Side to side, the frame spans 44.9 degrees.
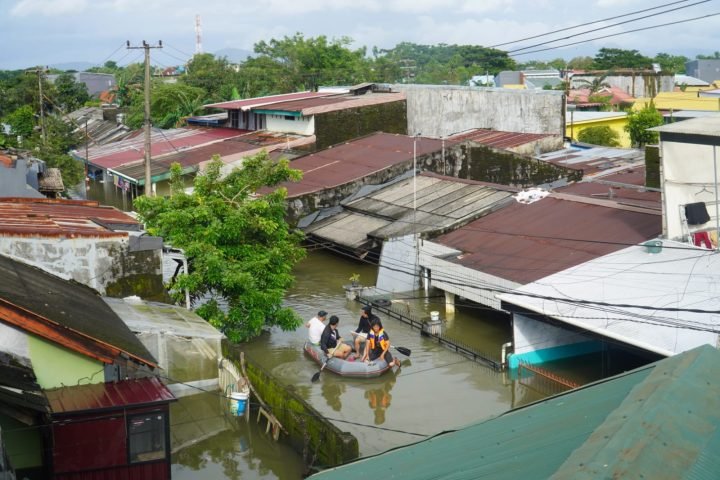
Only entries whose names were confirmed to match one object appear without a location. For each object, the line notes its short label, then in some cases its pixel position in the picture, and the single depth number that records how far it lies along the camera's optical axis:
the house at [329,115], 35.12
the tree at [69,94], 66.50
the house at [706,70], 99.44
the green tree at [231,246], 18.02
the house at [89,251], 16.17
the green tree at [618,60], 87.75
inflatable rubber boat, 17.47
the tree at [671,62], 101.82
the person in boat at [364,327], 17.80
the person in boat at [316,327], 18.30
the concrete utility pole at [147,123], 25.08
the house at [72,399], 11.30
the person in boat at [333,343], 17.72
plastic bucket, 15.58
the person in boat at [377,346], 17.53
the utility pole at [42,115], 40.73
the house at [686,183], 17.80
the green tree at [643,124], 40.53
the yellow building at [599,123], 45.41
